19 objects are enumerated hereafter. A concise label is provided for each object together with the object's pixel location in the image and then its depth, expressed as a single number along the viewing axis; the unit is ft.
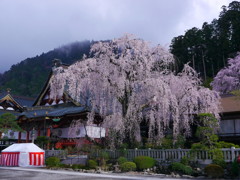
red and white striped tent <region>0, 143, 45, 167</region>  60.95
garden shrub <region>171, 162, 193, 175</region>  42.55
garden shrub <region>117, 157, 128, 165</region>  49.57
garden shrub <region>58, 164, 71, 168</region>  56.54
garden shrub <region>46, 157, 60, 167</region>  58.56
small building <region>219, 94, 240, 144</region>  61.12
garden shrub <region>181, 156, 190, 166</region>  44.88
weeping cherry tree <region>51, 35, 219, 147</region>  52.90
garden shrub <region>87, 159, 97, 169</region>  51.80
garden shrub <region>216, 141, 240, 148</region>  46.17
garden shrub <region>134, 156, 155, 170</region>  47.16
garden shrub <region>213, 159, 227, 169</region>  41.42
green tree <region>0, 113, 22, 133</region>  82.40
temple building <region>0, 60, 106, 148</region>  82.45
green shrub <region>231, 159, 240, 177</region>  38.83
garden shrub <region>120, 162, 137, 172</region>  46.88
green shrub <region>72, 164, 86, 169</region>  53.07
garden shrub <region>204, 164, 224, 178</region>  39.50
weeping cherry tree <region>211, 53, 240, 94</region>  102.42
